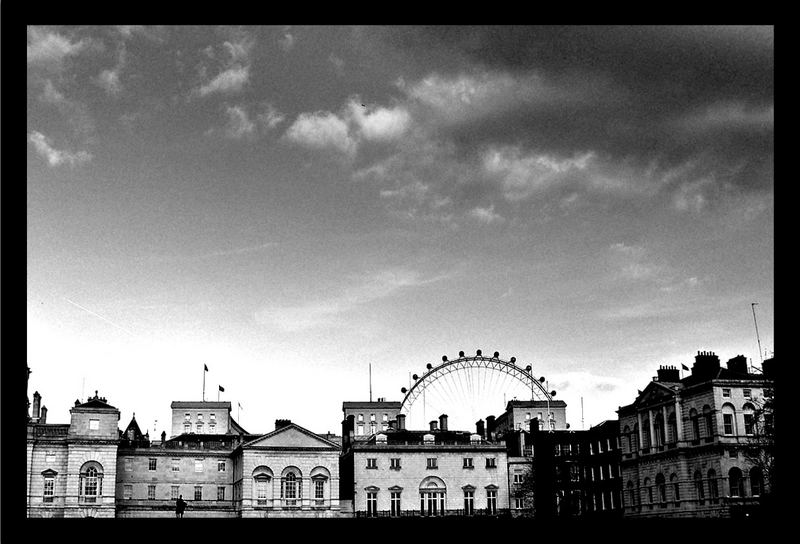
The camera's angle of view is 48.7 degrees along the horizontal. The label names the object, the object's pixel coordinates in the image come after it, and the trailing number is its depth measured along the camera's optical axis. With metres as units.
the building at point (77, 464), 77.81
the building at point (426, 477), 83.31
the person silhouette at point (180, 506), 57.46
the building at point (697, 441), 67.69
